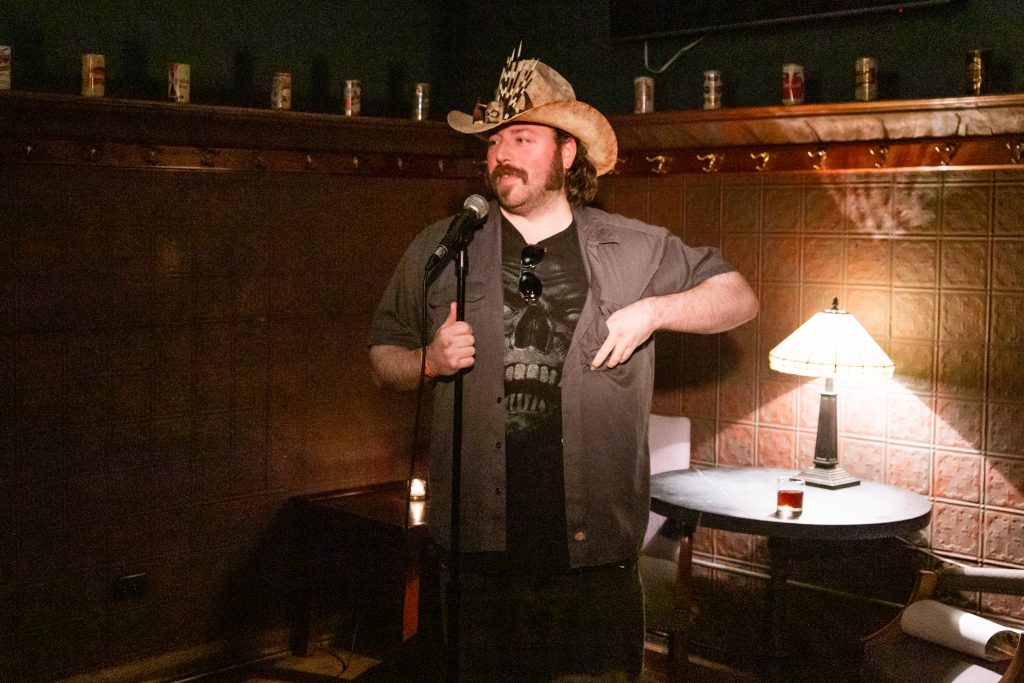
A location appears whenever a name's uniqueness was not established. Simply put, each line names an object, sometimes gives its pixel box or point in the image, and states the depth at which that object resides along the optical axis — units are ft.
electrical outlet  13.08
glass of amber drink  11.60
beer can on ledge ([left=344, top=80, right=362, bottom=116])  14.73
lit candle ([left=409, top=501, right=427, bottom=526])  13.19
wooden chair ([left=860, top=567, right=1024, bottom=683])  9.68
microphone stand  7.21
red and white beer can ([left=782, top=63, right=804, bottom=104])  13.41
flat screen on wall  13.14
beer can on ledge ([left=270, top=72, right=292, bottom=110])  14.08
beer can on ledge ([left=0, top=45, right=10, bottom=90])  11.67
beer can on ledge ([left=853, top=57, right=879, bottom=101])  12.91
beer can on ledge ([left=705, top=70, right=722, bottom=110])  14.11
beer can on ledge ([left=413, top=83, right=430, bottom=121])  15.47
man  7.72
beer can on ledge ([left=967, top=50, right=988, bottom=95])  12.16
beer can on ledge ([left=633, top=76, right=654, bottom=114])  14.74
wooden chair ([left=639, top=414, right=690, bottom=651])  11.11
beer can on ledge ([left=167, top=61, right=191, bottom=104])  13.02
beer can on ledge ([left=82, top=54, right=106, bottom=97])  12.26
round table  11.27
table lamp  12.30
